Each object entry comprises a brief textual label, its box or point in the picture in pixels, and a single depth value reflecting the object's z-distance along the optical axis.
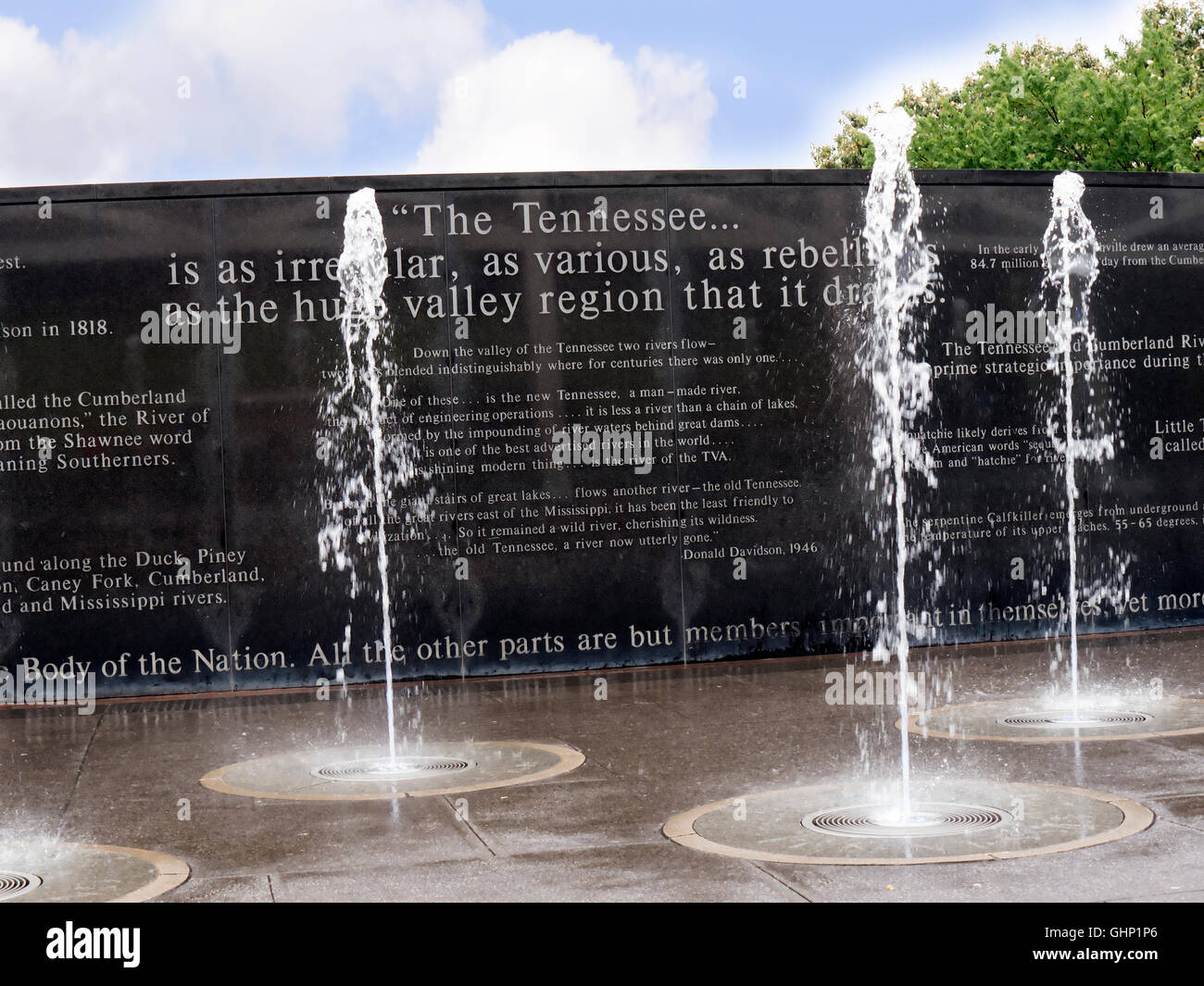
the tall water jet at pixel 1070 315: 11.80
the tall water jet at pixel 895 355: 11.43
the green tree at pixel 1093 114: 31.20
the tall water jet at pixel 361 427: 10.73
